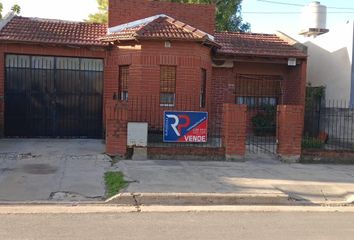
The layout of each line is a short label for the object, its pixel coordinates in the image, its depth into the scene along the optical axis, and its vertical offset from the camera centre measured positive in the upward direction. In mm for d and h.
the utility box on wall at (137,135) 13469 -956
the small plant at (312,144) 15672 -1261
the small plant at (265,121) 19422 -725
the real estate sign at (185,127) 13945 -733
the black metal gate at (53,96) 17078 +32
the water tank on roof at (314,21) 24772 +4147
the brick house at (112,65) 16516 +1144
